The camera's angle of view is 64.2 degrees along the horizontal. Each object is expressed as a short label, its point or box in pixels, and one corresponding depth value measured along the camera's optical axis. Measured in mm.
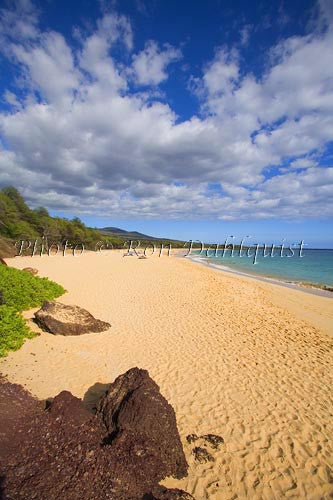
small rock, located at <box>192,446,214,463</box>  5066
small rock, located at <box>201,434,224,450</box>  5482
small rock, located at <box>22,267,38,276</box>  20719
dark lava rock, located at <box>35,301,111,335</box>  10414
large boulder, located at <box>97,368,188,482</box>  4395
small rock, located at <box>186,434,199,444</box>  5536
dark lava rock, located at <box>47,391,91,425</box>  4680
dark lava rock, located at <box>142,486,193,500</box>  3576
